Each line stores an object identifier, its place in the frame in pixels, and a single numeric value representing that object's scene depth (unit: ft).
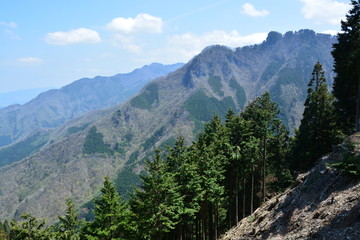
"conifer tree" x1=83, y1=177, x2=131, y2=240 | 82.79
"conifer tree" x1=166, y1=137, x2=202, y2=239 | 93.93
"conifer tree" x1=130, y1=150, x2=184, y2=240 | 84.23
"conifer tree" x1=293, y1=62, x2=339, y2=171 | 119.65
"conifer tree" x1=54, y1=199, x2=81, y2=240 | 101.45
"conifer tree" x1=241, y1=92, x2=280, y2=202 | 123.34
